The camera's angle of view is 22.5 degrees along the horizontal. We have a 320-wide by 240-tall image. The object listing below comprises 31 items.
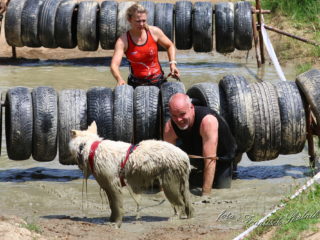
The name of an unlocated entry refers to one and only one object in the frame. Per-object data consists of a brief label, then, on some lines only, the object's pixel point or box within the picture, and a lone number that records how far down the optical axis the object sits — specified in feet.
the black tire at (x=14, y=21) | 54.19
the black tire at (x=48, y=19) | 53.78
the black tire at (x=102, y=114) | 30.63
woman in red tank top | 35.27
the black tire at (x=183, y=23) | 53.26
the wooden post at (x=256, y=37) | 53.68
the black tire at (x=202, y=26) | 53.06
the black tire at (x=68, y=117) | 30.60
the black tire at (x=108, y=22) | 53.11
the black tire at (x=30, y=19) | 53.88
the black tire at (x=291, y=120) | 31.19
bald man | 27.66
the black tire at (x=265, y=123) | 30.83
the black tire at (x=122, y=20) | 52.90
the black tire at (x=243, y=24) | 52.95
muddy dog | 24.77
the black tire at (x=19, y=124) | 30.37
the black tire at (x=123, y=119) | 30.55
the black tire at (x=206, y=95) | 30.53
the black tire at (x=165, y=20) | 52.75
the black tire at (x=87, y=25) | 53.67
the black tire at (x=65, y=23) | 53.78
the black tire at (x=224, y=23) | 53.16
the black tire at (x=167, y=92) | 30.42
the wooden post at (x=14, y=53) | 57.85
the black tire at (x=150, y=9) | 53.01
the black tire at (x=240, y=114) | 30.55
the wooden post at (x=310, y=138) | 31.76
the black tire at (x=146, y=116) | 30.66
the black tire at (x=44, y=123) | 30.53
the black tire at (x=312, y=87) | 30.83
